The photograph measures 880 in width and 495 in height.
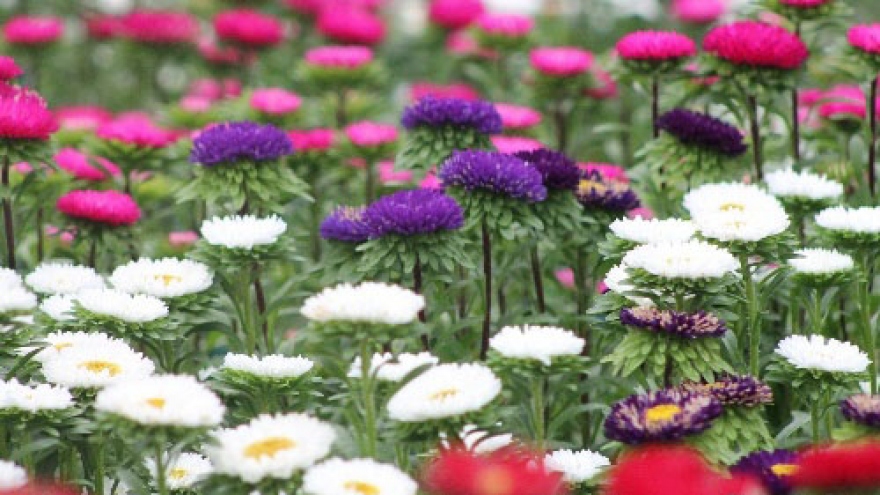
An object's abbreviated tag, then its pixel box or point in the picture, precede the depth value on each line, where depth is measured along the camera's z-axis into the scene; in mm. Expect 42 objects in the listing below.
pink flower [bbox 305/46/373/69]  11094
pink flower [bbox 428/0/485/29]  14266
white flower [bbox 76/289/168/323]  6336
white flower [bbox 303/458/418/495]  4563
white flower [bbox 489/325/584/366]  5293
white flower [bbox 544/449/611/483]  5617
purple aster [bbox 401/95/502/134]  7660
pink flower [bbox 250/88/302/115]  9930
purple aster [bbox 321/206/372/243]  6789
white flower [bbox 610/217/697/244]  6395
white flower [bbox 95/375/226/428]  4766
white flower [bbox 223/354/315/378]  6055
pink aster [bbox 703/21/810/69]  8062
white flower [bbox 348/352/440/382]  5637
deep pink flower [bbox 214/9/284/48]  12898
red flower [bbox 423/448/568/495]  3971
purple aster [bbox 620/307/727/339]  5715
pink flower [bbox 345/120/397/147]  9375
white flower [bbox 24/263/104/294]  7211
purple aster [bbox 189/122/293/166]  7461
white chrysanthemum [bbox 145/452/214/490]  5883
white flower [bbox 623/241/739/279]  5789
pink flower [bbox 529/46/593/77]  10547
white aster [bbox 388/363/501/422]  4977
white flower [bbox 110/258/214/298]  6645
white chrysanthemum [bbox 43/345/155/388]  5684
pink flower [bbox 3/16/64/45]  12016
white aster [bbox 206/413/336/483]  4648
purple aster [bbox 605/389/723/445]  5035
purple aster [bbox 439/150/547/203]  6754
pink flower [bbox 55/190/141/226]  7895
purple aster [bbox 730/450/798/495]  4738
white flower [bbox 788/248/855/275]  6703
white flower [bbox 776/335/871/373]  5988
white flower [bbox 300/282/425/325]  5023
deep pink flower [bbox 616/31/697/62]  8453
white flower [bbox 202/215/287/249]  6629
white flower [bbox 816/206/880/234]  6781
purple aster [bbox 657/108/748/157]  7871
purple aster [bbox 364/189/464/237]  6434
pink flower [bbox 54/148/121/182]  9125
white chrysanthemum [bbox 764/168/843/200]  7527
